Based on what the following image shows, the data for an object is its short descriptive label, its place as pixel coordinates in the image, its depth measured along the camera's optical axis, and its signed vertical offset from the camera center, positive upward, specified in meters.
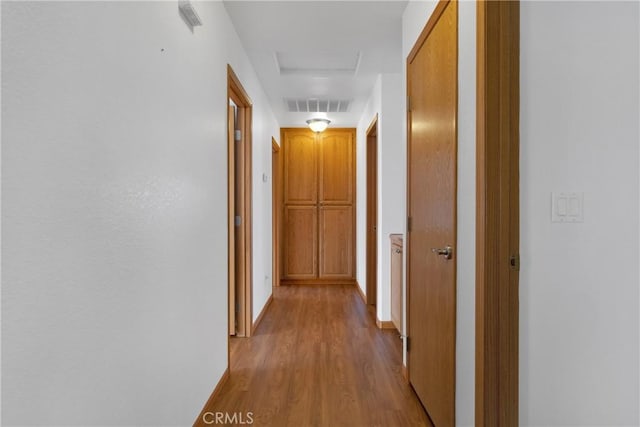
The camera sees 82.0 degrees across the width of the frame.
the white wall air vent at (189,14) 1.58 +0.86
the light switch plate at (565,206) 1.29 +0.01
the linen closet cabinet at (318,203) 5.55 +0.08
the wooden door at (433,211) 1.62 -0.02
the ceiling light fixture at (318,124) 4.84 +1.13
